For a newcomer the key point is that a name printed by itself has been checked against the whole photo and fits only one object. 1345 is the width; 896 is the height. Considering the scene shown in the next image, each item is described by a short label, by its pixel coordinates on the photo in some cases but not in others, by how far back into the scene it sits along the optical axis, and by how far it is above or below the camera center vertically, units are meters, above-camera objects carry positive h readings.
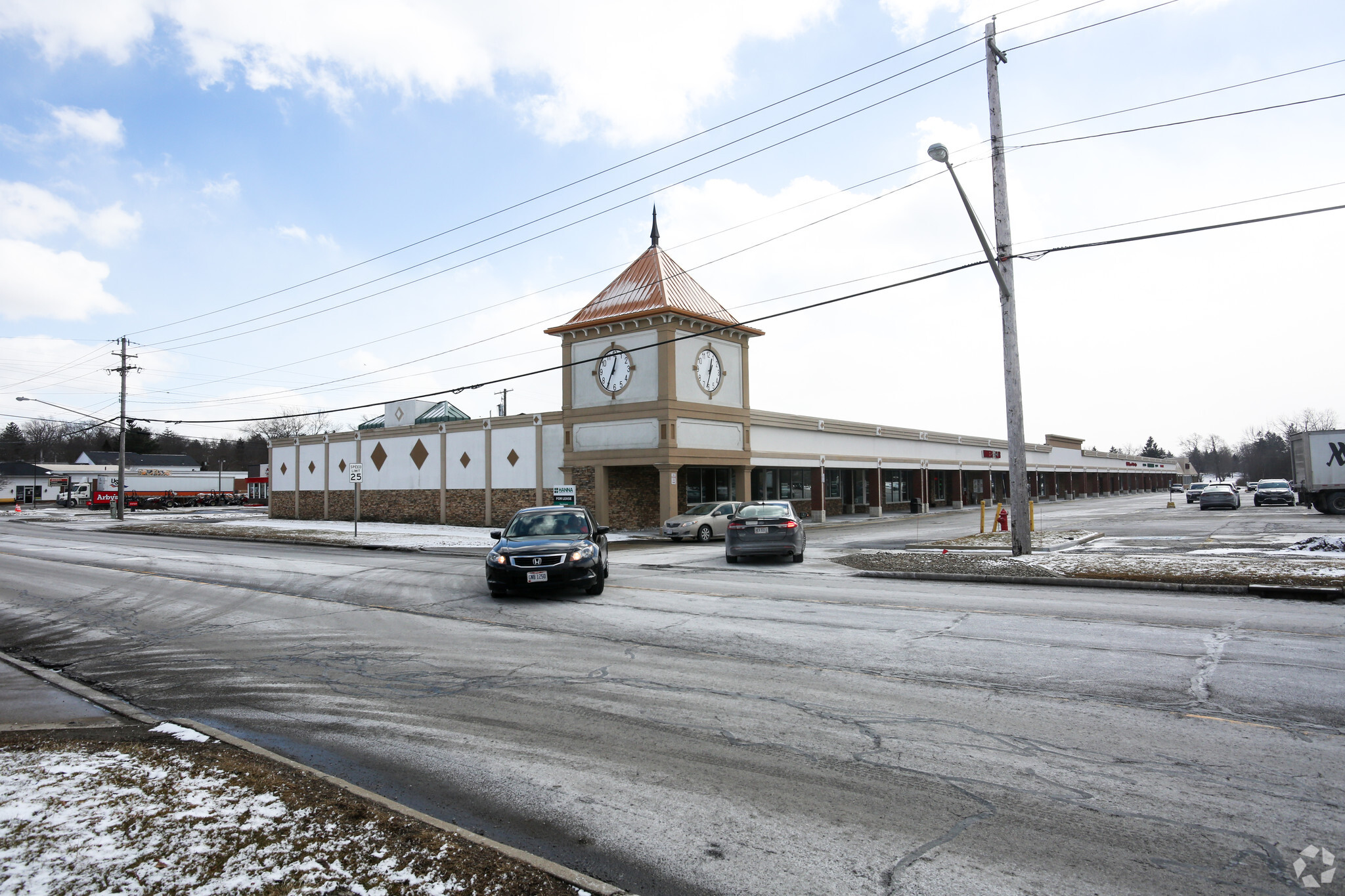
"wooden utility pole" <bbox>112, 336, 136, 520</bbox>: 47.47 +0.70
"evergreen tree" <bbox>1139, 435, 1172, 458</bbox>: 181.50 +6.72
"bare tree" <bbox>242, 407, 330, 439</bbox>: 117.81 +10.05
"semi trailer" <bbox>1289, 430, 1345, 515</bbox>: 29.17 +0.31
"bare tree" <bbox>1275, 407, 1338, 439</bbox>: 131.60 +9.20
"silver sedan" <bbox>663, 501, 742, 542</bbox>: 26.09 -1.39
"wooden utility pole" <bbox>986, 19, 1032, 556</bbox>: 16.62 +3.83
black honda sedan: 12.10 -1.28
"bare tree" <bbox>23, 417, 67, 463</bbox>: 124.06 +9.02
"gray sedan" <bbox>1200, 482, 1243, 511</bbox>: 40.09 -1.19
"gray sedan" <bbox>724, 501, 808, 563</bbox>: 17.95 -1.23
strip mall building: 28.89 +1.84
